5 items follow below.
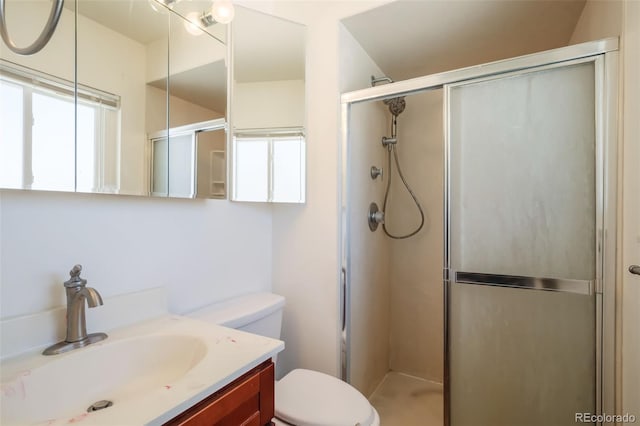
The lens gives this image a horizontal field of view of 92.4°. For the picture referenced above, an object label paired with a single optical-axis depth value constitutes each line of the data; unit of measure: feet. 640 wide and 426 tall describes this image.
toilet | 3.60
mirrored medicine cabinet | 2.89
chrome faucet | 2.96
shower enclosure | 3.76
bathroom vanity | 2.25
